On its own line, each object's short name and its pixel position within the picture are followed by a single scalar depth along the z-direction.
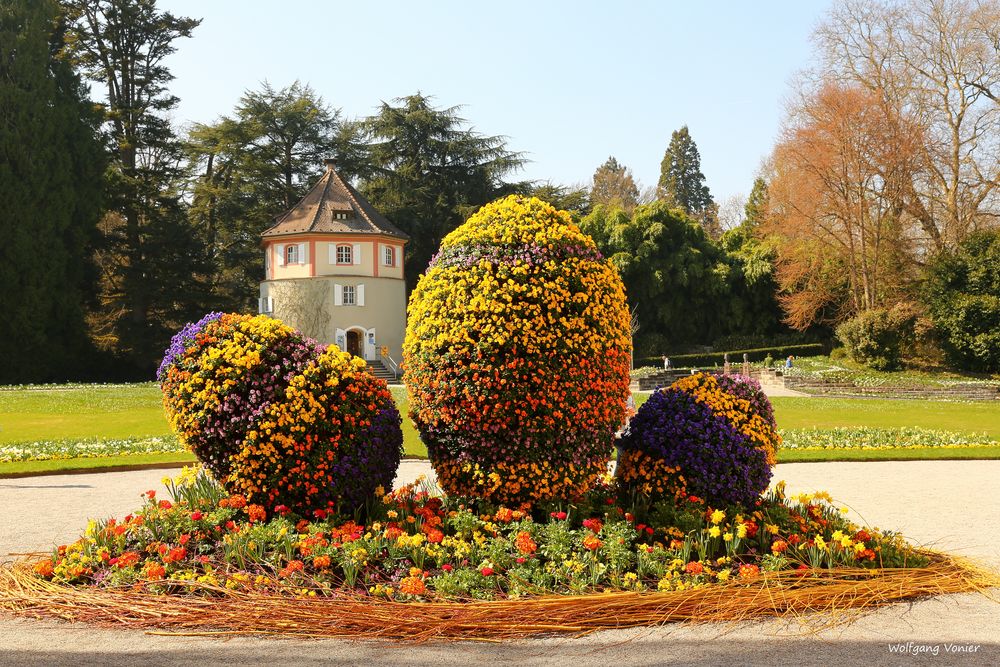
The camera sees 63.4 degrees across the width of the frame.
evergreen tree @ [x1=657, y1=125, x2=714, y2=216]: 71.56
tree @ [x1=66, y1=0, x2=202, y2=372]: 40.69
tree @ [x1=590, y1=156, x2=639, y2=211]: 71.19
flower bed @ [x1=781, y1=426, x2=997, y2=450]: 14.13
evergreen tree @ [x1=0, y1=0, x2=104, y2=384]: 35.22
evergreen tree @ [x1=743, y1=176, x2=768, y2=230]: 41.88
